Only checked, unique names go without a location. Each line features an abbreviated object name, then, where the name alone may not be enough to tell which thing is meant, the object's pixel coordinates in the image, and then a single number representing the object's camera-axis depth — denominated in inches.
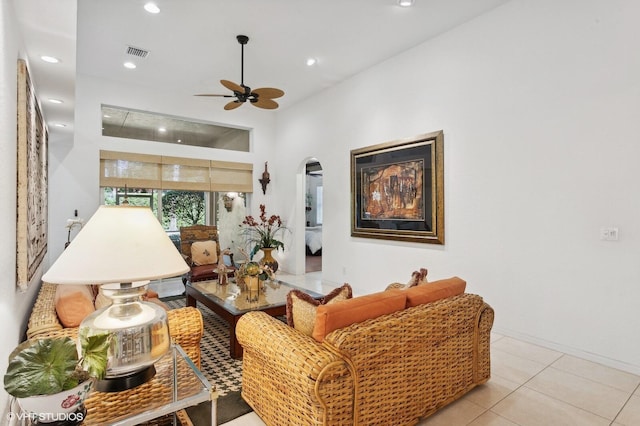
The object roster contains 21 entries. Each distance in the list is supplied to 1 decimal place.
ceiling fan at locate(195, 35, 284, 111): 161.0
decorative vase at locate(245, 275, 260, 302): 138.0
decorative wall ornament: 279.1
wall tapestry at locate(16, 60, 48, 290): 71.0
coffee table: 119.2
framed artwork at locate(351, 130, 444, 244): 165.3
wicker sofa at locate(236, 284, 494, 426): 64.1
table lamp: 50.6
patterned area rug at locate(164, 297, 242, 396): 100.0
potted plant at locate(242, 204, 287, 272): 243.9
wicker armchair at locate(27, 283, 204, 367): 70.7
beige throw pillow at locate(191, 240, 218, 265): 204.2
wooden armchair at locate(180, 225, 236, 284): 186.9
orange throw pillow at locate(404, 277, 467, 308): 84.2
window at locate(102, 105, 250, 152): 222.5
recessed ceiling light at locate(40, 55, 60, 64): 92.7
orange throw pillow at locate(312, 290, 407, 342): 69.4
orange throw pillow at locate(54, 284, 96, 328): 77.4
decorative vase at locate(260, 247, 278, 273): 242.1
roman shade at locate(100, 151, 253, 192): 219.5
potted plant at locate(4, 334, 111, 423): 43.0
